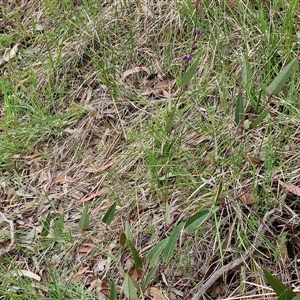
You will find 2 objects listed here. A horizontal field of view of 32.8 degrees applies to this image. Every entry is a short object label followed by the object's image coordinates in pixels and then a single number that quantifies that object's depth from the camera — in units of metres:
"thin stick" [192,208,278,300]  1.49
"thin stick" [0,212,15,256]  1.89
